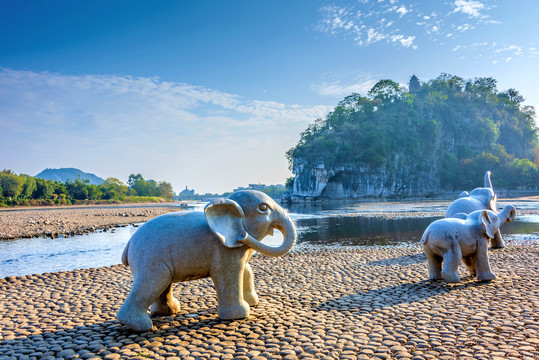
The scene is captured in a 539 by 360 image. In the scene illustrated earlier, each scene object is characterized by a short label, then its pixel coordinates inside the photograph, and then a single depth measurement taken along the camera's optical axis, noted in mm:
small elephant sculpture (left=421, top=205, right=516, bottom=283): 7156
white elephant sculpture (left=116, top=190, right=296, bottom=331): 4719
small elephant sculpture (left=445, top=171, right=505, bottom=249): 11602
